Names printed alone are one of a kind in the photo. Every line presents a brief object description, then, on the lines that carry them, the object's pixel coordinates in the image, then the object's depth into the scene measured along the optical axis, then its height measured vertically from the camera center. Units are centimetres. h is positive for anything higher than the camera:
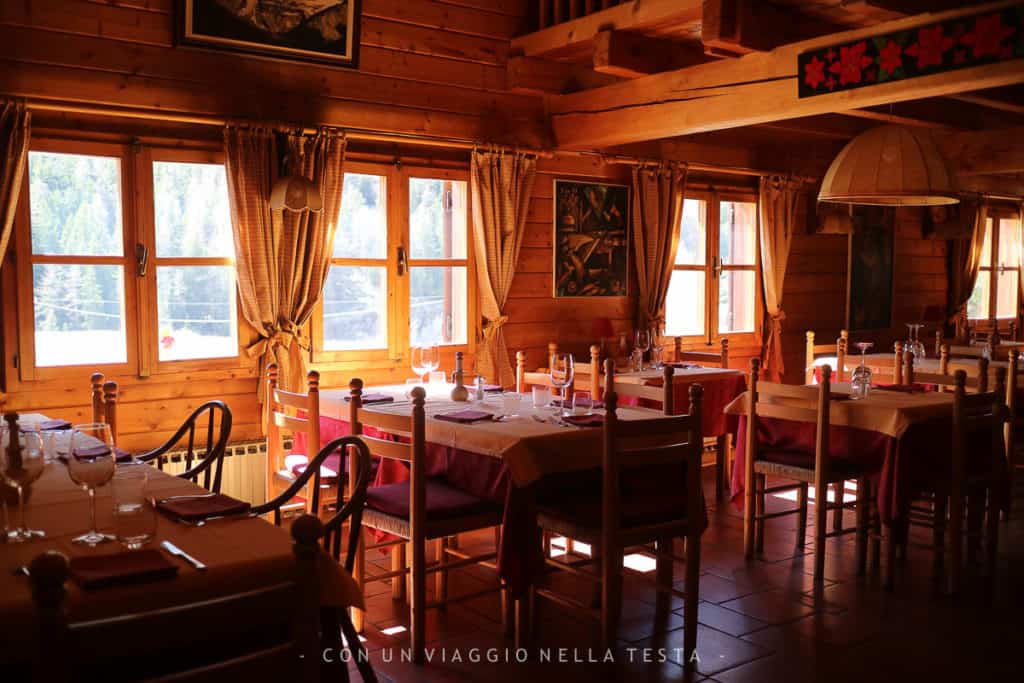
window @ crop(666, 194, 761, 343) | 746 +4
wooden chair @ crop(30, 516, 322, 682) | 133 -56
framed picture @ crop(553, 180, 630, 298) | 657 +25
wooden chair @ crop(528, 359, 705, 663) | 320 -87
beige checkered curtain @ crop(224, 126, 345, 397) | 505 +17
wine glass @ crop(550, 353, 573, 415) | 382 -42
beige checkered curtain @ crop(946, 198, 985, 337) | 945 +8
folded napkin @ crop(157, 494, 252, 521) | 221 -58
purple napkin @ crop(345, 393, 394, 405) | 422 -58
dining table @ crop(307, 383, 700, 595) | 327 -71
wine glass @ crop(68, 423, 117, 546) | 202 -44
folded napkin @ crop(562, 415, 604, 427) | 349 -56
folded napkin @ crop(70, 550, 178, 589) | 171 -57
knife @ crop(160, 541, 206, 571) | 184 -58
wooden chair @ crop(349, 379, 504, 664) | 327 -87
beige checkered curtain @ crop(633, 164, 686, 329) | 692 +31
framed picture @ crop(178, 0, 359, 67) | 487 +136
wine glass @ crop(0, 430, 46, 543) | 214 -45
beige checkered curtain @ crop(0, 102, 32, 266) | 436 +55
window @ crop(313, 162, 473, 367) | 562 +3
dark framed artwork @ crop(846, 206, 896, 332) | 846 +5
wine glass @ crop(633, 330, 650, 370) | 612 -45
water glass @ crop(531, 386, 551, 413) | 377 -51
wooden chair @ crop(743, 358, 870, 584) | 410 -89
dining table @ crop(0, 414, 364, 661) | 164 -59
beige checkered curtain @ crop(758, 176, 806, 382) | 771 +24
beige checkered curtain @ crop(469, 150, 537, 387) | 604 +28
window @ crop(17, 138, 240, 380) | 459 +7
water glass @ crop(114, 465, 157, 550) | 200 -53
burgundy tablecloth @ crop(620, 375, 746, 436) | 550 -77
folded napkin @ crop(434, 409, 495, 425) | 360 -57
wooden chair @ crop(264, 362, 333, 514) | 380 -69
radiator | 511 -112
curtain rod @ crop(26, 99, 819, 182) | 457 +83
